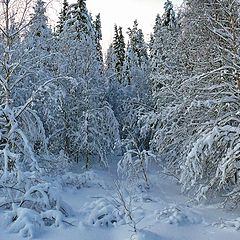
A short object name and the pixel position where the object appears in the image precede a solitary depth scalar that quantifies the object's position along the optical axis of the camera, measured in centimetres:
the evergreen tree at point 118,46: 4445
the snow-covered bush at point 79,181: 1445
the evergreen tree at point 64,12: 2945
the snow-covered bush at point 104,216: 981
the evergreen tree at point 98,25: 4809
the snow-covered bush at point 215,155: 991
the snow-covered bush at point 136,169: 1497
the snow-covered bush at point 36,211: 891
